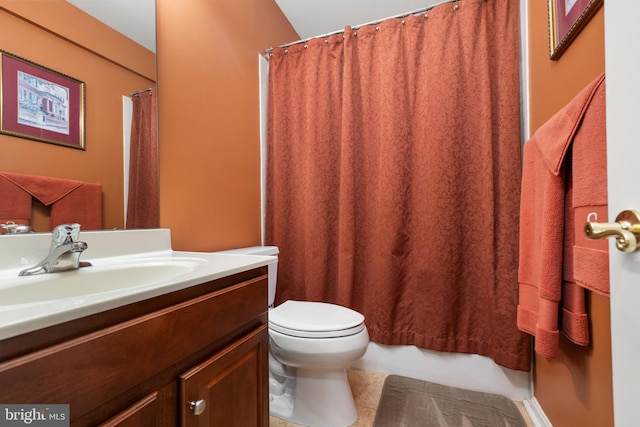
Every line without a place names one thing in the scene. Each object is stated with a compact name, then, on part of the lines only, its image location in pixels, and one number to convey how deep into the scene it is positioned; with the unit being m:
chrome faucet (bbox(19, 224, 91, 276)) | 0.67
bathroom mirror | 0.75
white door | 0.37
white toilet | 1.07
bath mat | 1.17
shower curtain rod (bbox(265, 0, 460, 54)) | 1.43
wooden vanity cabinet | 0.37
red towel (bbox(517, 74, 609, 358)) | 0.67
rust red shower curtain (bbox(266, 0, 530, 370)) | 1.32
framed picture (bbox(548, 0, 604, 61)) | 0.78
